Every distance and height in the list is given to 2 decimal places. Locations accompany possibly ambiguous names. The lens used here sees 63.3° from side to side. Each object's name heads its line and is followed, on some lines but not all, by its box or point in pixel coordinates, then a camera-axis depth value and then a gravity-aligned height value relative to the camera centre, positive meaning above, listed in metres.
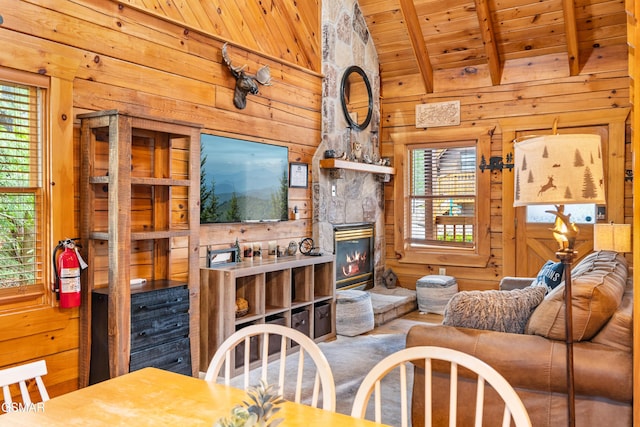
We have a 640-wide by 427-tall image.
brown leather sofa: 2.17 -0.64
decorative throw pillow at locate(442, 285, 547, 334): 2.54 -0.48
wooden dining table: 1.35 -0.54
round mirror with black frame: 5.98 +1.39
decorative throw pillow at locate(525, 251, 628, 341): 2.29 -0.43
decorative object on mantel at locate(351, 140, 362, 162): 5.90 +0.70
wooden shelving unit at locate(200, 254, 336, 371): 3.84 -0.69
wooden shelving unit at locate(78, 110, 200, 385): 3.03 -0.02
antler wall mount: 4.34 +1.16
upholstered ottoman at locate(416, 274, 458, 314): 5.97 -0.93
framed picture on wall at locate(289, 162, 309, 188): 5.17 +0.39
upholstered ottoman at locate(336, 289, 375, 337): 4.98 -0.98
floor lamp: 2.07 +0.15
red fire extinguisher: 3.01 -0.34
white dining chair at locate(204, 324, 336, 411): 1.54 -0.47
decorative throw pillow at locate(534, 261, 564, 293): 3.59 -0.46
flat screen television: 4.21 +0.29
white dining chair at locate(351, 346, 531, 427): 1.33 -0.44
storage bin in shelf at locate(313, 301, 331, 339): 4.71 -0.97
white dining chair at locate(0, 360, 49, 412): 1.46 -0.47
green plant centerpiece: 0.93 -0.37
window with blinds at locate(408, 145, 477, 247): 6.56 +0.22
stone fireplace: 5.52 +0.84
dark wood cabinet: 3.12 -0.73
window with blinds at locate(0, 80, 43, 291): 2.92 +0.16
